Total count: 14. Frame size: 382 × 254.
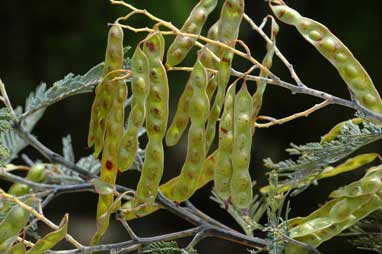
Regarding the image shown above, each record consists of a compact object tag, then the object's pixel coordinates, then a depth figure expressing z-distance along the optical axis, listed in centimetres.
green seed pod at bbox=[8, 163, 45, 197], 126
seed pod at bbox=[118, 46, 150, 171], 110
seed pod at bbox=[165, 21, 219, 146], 112
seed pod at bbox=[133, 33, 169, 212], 111
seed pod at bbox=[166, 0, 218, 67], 113
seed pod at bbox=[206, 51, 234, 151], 110
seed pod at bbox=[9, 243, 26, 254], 110
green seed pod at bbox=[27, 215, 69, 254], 110
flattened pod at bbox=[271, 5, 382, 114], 111
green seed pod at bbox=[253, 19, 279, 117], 113
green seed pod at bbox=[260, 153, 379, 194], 117
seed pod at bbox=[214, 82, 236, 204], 111
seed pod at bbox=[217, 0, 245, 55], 112
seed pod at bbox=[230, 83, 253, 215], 110
